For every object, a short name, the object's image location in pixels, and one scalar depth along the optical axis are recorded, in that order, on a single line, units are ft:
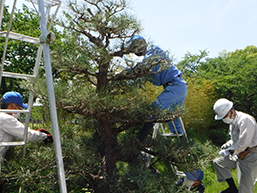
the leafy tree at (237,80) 29.19
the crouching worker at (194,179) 11.72
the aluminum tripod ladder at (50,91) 6.81
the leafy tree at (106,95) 9.25
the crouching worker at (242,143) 11.43
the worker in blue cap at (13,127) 9.43
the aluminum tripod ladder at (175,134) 12.37
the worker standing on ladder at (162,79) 9.87
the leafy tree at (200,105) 26.30
